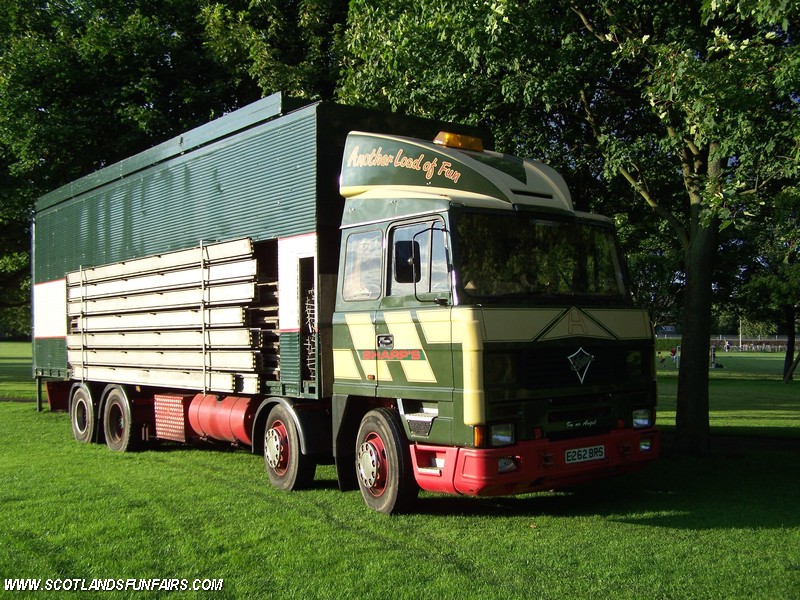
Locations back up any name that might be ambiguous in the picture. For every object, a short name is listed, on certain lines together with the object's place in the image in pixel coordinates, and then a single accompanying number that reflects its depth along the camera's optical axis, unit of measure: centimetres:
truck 782
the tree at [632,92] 998
